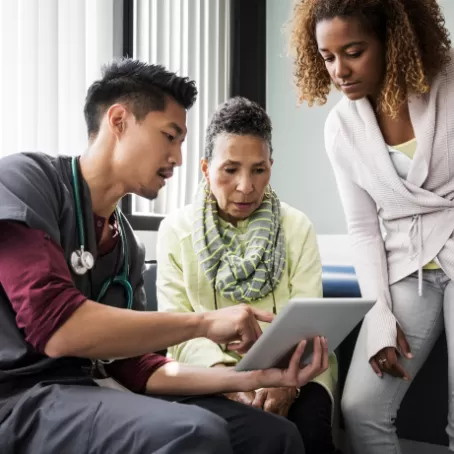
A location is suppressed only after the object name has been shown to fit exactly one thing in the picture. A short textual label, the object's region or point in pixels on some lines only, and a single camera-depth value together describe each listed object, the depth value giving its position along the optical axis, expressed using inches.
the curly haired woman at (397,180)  64.6
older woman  69.9
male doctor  43.7
